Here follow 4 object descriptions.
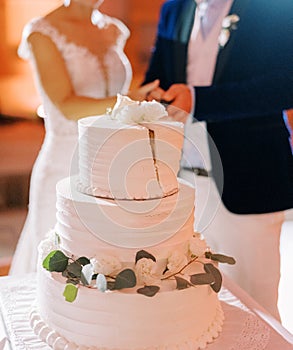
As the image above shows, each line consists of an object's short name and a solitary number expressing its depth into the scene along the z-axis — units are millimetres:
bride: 2156
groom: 1853
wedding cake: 1213
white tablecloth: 1273
